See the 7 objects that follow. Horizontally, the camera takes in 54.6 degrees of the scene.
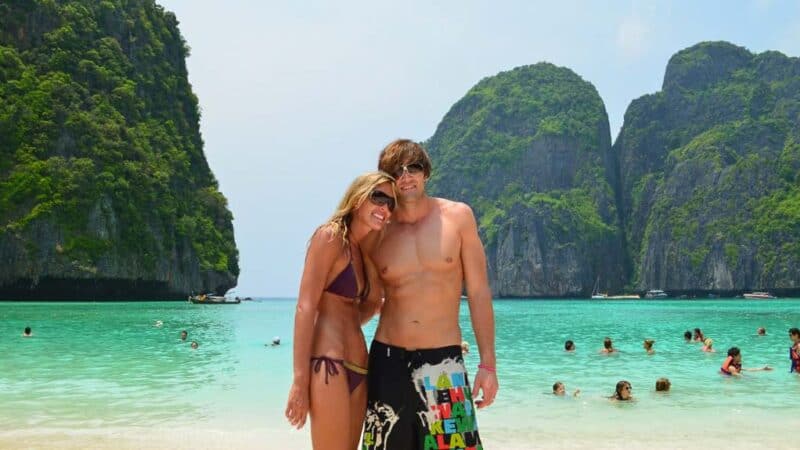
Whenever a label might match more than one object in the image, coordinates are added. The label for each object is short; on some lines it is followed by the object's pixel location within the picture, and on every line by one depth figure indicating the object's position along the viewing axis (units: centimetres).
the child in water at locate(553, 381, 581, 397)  1187
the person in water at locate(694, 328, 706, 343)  2289
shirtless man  345
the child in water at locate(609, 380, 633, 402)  1137
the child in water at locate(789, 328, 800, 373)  1497
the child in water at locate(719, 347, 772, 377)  1472
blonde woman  345
